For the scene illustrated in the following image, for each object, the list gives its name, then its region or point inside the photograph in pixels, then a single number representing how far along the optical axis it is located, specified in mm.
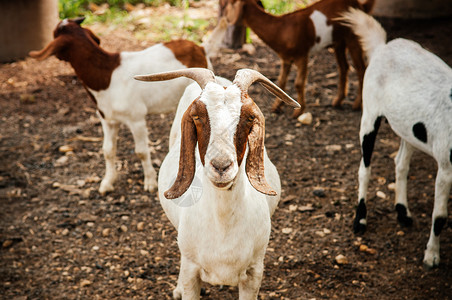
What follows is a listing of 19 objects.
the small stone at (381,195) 5225
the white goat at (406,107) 3932
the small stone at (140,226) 4857
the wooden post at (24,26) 8172
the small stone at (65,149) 6199
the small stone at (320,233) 4703
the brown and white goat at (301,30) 6434
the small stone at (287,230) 4753
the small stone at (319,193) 5270
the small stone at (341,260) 4348
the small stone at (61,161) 5969
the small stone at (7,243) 4570
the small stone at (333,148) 6082
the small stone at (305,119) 6637
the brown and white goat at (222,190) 2420
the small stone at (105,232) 4793
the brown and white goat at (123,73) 4980
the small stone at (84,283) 4152
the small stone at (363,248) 4504
